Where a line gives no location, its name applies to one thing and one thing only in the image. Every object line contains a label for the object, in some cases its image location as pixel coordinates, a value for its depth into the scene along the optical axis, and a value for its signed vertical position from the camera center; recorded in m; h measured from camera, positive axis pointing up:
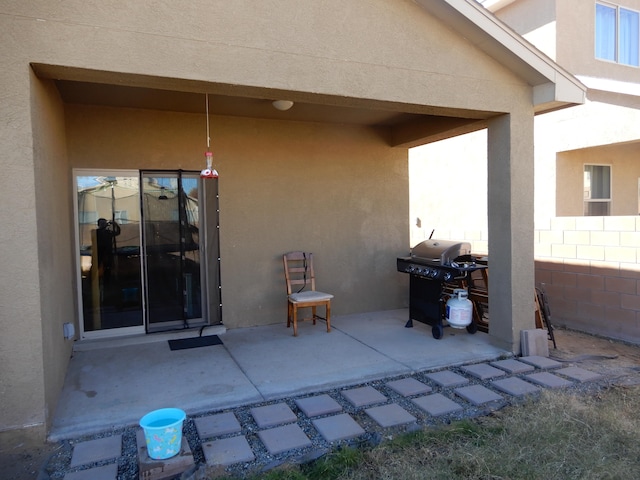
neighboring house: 5.73 +0.91
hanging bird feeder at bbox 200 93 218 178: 4.33 +0.56
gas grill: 5.22 -0.60
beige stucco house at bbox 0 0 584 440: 3.00 +0.86
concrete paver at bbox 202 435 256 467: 2.83 -1.45
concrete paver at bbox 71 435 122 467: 2.83 -1.43
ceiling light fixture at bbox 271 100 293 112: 4.98 +1.37
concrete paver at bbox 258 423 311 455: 2.97 -1.45
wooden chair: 5.47 -0.83
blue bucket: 2.64 -1.21
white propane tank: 5.16 -1.02
